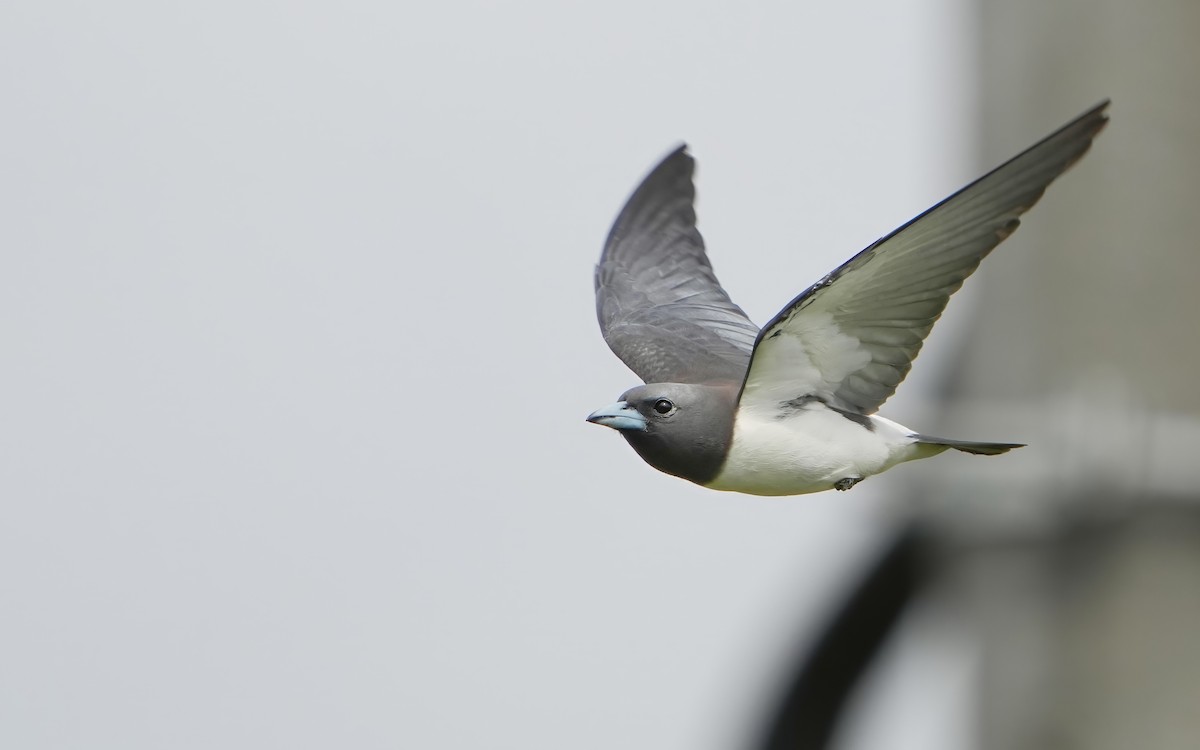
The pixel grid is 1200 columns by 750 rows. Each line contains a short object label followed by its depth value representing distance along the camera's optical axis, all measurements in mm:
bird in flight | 6211
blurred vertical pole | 9695
